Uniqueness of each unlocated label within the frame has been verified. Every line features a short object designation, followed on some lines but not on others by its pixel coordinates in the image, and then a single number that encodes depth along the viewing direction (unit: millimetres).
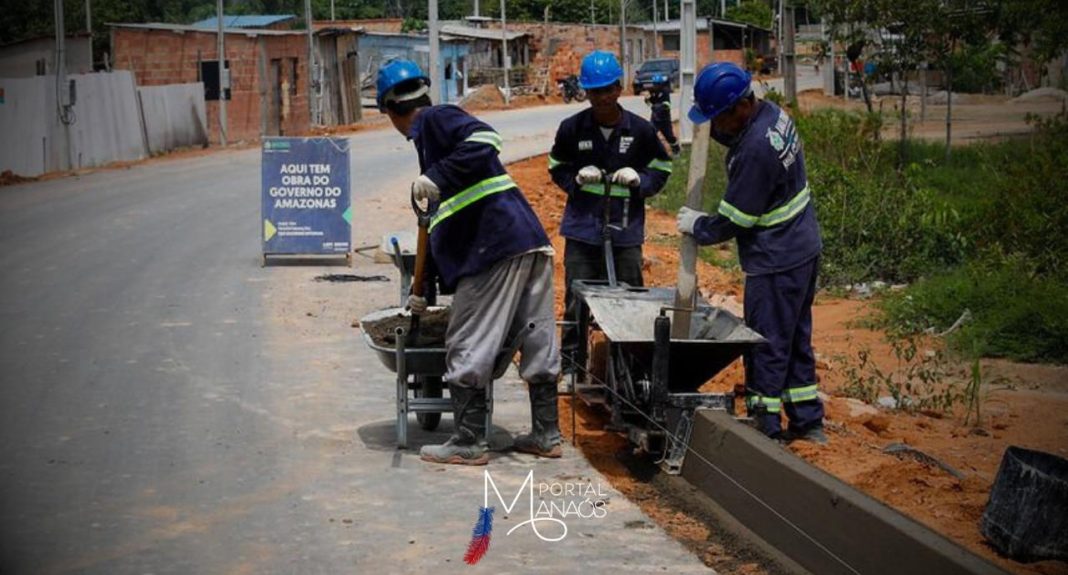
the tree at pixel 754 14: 91188
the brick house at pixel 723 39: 78956
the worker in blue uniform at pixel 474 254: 7703
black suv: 63031
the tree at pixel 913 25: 25375
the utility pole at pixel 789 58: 35562
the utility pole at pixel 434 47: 30266
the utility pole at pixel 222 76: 39125
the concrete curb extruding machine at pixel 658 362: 7719
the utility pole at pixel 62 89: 28395
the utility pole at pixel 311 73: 45684
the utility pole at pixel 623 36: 74750
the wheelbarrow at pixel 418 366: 7898
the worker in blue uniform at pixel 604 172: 9406
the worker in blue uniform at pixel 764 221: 7785
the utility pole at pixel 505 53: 67631
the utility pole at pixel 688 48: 21484
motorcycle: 66188
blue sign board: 14922
